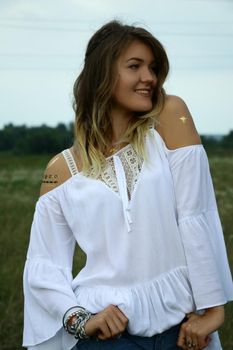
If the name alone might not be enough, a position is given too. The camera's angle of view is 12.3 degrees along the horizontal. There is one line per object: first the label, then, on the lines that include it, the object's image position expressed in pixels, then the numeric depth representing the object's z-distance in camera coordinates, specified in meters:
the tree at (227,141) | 51.61
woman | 3.69
